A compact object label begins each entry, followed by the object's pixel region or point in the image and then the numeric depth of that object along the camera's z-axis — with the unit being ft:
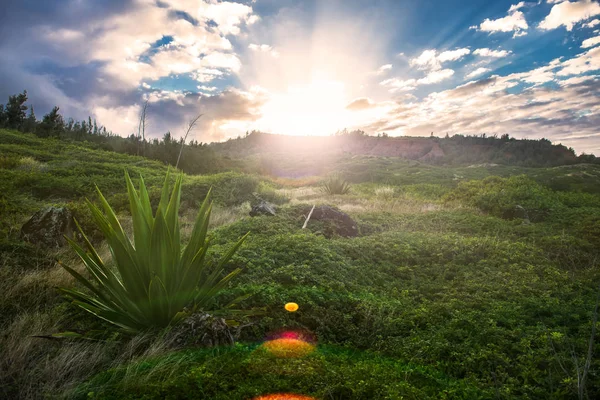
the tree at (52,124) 128.40
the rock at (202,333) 10.79
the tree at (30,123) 146.43
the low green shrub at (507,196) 41.98
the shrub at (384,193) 59.15
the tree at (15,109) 143.23
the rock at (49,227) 20.90
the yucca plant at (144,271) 11.26
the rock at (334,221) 31.19
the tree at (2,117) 135.91
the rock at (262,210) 34.42
